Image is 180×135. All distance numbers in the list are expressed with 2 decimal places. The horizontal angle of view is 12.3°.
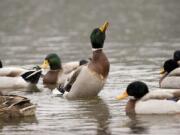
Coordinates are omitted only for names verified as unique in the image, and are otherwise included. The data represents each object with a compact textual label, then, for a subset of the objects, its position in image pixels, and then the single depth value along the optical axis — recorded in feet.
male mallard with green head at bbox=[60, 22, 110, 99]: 49.62
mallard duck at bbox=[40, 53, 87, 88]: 58.75
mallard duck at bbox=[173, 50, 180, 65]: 56.58
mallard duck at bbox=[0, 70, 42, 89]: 55.83
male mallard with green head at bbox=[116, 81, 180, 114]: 42.78
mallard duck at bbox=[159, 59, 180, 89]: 52.11
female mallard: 43.34
